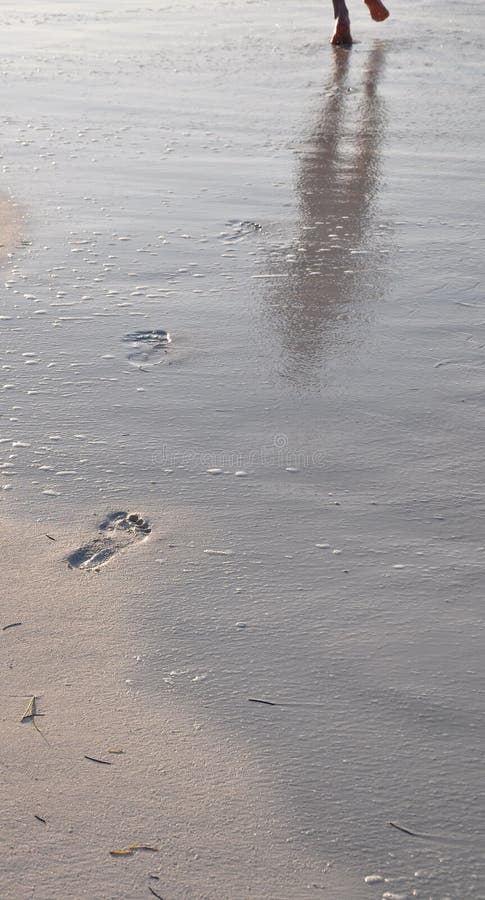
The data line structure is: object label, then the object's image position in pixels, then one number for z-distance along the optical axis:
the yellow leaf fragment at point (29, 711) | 2.42
